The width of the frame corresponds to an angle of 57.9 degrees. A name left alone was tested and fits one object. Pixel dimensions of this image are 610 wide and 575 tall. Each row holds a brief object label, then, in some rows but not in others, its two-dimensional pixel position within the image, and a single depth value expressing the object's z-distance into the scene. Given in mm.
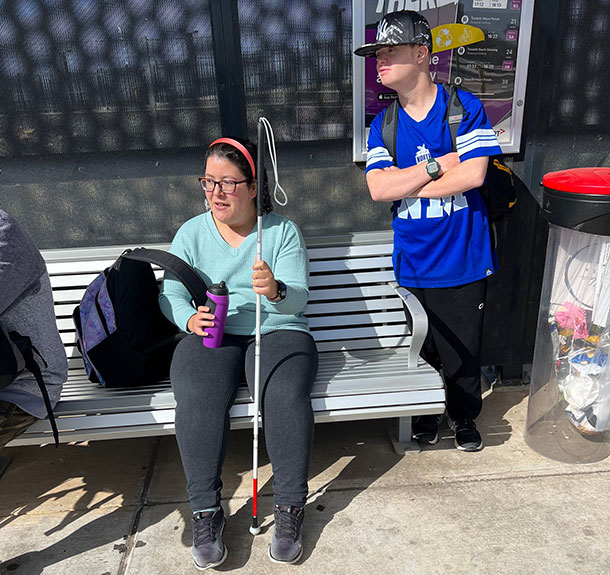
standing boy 2559
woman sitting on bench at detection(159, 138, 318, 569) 2365
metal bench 2559
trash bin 2609
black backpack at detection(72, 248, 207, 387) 2617
